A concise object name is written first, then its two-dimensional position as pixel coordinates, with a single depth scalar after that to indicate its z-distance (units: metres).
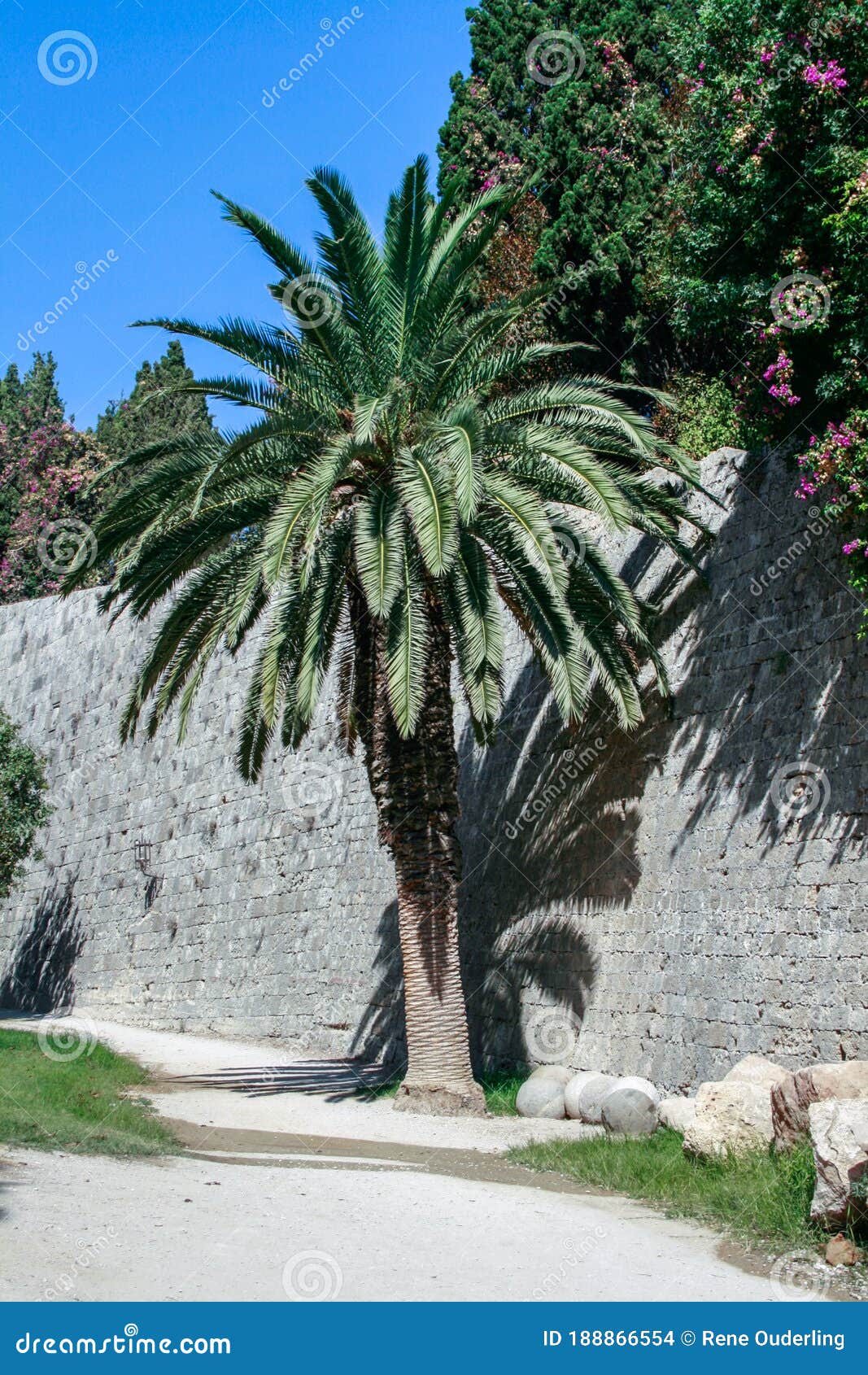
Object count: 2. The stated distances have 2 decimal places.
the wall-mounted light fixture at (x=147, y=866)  18.62
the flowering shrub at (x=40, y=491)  30.34
